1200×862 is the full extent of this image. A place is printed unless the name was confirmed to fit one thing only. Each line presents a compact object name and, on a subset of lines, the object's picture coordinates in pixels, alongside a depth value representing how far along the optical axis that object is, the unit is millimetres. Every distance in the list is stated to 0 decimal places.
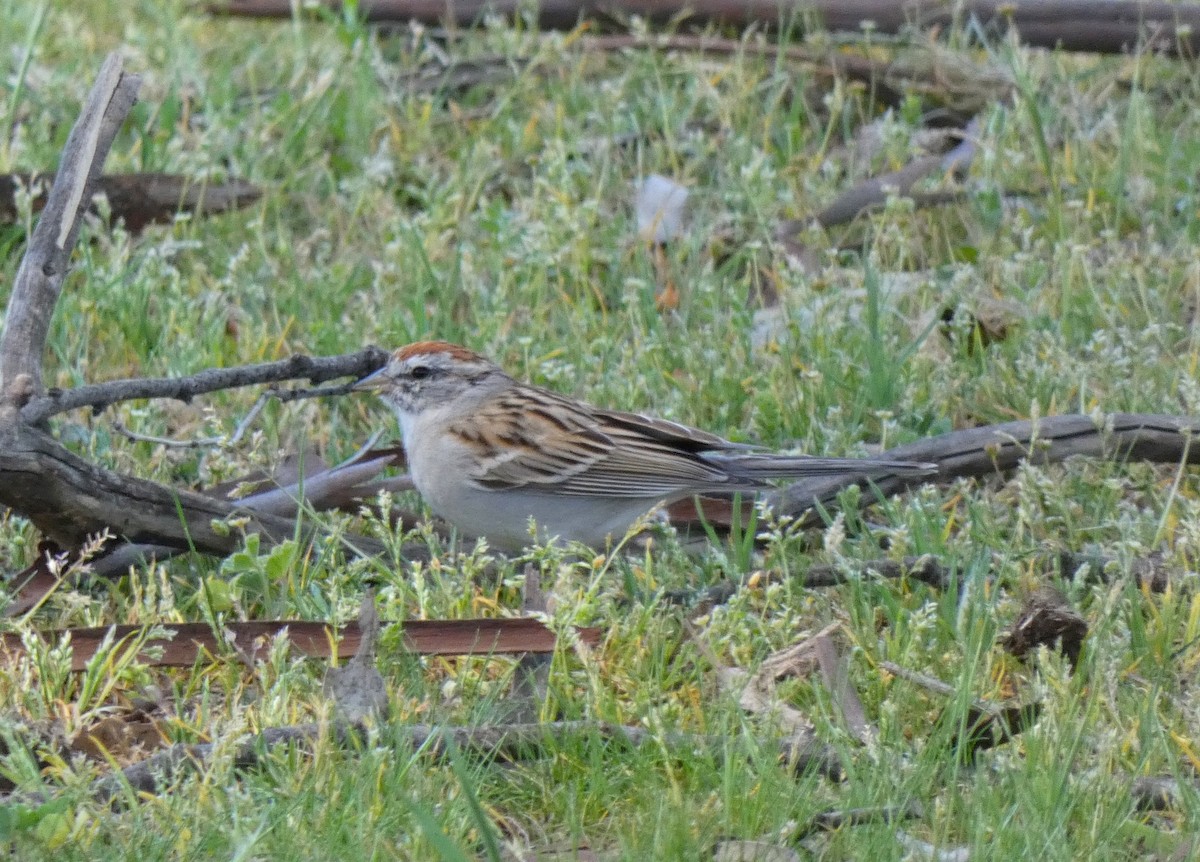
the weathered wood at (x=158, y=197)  12352
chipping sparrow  9094
